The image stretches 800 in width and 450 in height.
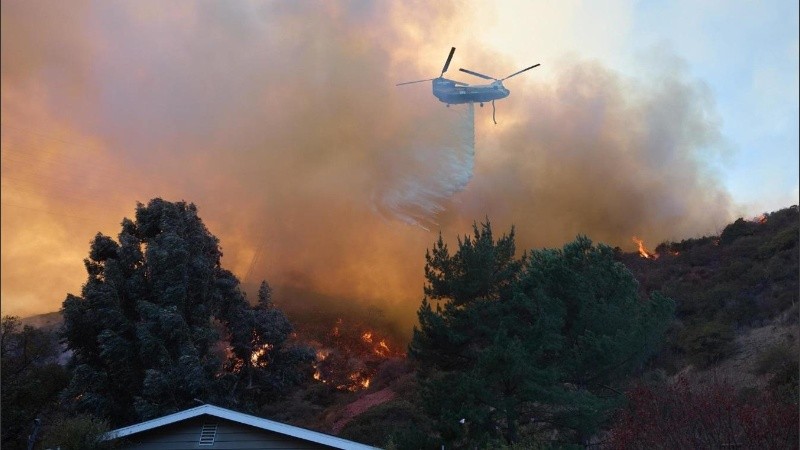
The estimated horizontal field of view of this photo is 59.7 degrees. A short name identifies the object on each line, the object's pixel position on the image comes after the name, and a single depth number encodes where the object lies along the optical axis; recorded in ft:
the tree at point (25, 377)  116.92
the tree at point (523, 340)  89.35
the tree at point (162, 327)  115.65
